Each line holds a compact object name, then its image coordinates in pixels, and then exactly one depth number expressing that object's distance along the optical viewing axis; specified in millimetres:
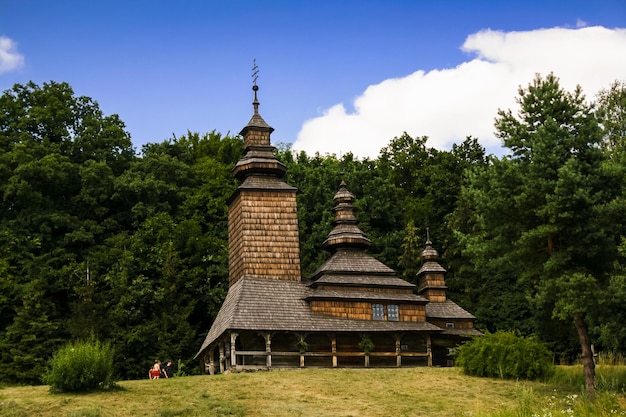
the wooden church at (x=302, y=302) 41875
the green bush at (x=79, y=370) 28781
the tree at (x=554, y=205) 29734
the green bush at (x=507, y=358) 35062
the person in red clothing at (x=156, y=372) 39188
